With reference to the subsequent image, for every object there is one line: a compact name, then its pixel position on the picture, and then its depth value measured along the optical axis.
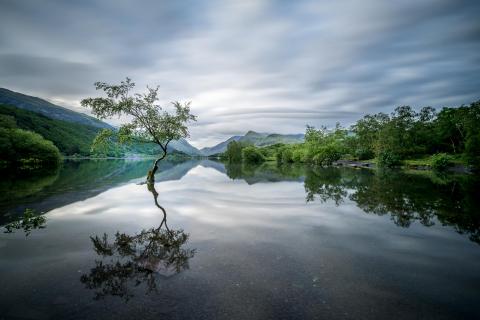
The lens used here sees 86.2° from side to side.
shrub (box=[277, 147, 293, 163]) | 133.88
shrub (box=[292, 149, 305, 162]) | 120.19
